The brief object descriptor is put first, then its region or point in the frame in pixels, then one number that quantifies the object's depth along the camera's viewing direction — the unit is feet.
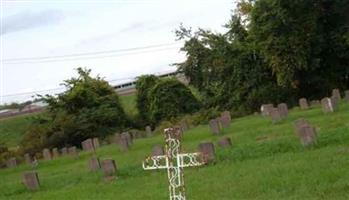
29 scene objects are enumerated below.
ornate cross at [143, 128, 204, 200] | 23.30
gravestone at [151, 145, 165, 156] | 55.57
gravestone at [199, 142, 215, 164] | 50.74
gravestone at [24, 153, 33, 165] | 94.76
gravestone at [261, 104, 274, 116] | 82.54
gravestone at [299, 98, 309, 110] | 86.28
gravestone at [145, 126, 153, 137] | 101.04
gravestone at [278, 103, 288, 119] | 72.95
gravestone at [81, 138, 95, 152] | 92.55
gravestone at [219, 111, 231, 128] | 79.53
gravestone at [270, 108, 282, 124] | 72.12
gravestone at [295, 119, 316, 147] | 47.96
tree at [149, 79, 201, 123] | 126.52
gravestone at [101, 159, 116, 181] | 54.65
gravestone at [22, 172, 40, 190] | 57.36
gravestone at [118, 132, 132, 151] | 79.25
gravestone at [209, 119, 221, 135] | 75.66
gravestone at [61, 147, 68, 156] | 94.82
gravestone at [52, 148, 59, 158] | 95.41
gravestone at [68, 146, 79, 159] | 87.00
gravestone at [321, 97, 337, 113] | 70.91
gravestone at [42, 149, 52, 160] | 93.81
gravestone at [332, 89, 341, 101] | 76.63
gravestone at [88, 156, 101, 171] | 59.77
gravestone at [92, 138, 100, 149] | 92.70
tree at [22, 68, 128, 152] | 117.60
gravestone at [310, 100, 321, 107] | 88.89
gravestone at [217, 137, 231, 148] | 56.44
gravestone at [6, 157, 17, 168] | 93.30
